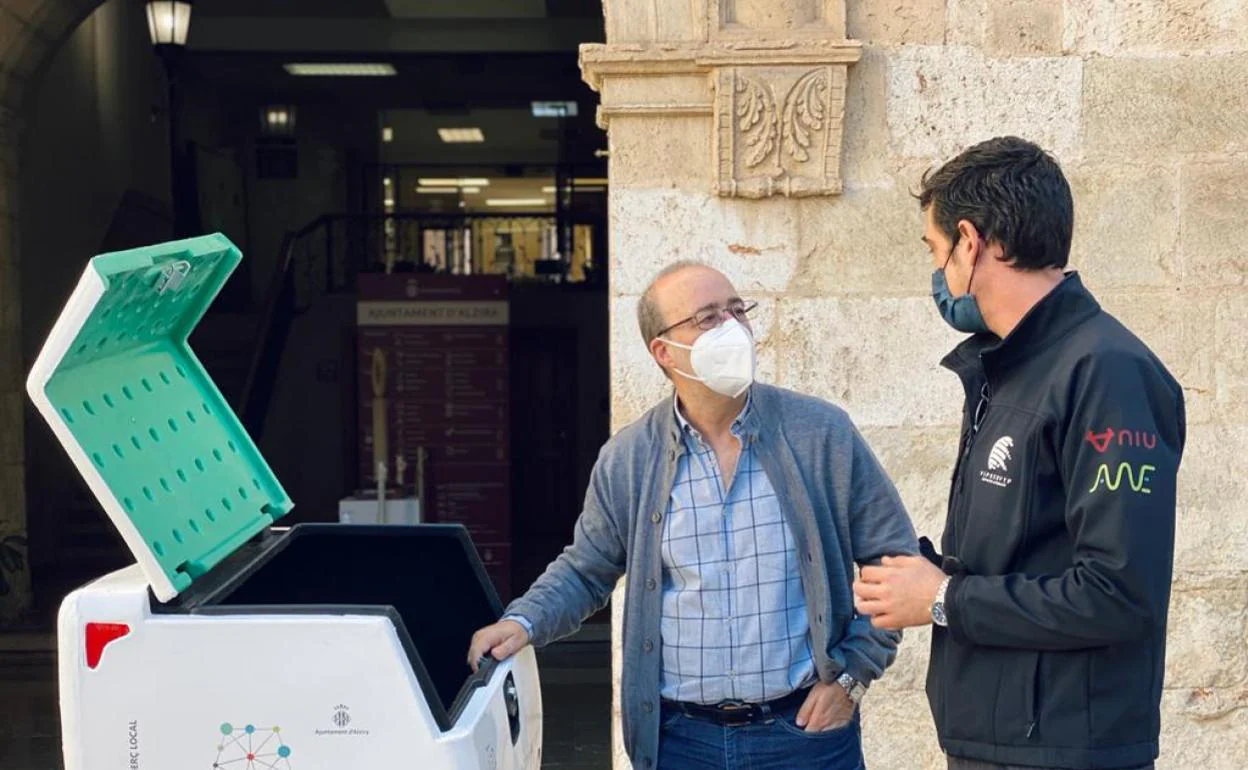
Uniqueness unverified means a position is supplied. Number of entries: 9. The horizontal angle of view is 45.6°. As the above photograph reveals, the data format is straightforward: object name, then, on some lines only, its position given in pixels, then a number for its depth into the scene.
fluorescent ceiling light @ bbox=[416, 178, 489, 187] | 24.57
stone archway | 8.86
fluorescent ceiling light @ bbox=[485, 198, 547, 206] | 25.55
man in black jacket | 2.00
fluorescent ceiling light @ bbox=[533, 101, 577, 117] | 20.50
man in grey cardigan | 2.64
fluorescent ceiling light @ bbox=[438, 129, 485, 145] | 23.20
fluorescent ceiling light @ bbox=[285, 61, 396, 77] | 17.12
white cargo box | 2.13
